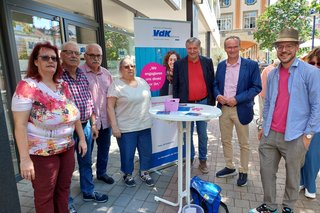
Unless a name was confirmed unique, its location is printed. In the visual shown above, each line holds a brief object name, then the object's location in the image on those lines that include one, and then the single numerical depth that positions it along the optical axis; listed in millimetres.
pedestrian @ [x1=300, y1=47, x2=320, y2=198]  2545
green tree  11711
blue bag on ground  2285
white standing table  2043
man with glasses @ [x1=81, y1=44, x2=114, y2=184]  2608
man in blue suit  2795
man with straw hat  2000
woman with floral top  1644
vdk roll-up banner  3156
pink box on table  2316
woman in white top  2672
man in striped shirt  2293
